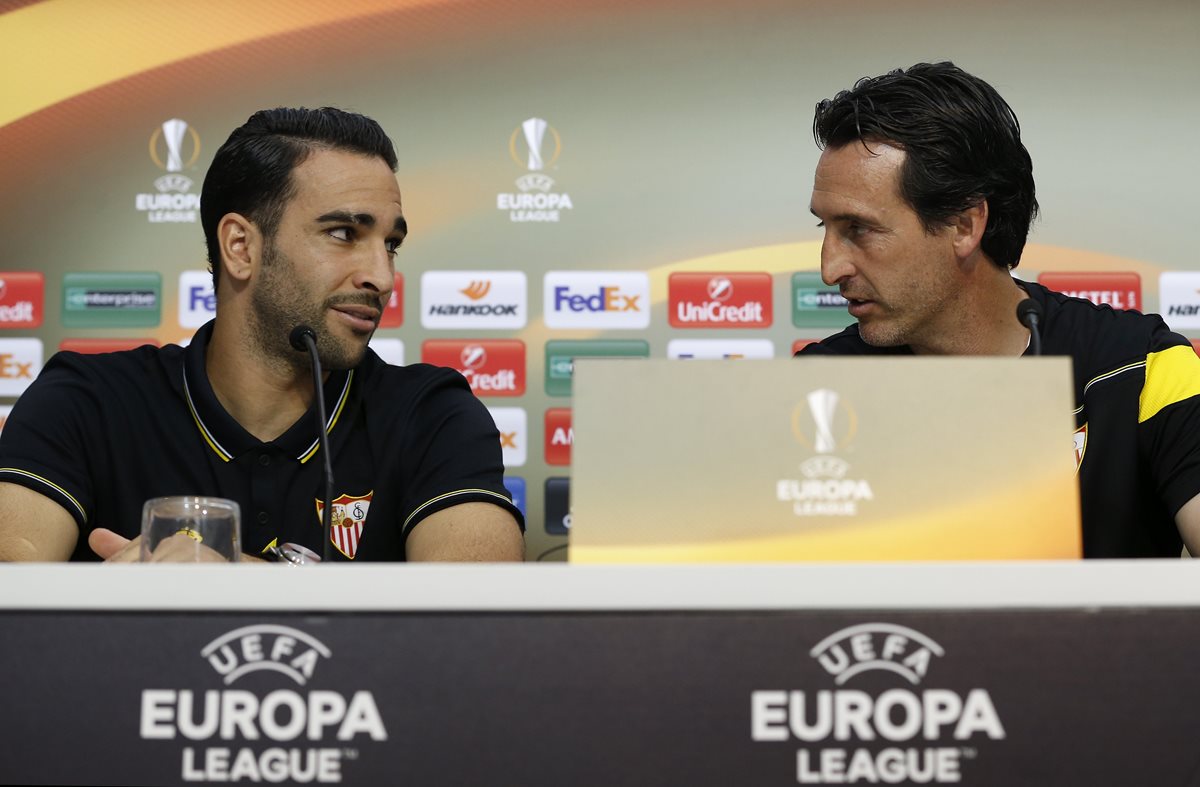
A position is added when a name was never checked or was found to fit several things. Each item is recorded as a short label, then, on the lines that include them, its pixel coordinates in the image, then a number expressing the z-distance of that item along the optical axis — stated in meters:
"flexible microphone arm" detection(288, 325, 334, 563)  3.93
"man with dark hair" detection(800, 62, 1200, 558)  4.21
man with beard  4.07
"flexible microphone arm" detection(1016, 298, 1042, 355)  3.89
